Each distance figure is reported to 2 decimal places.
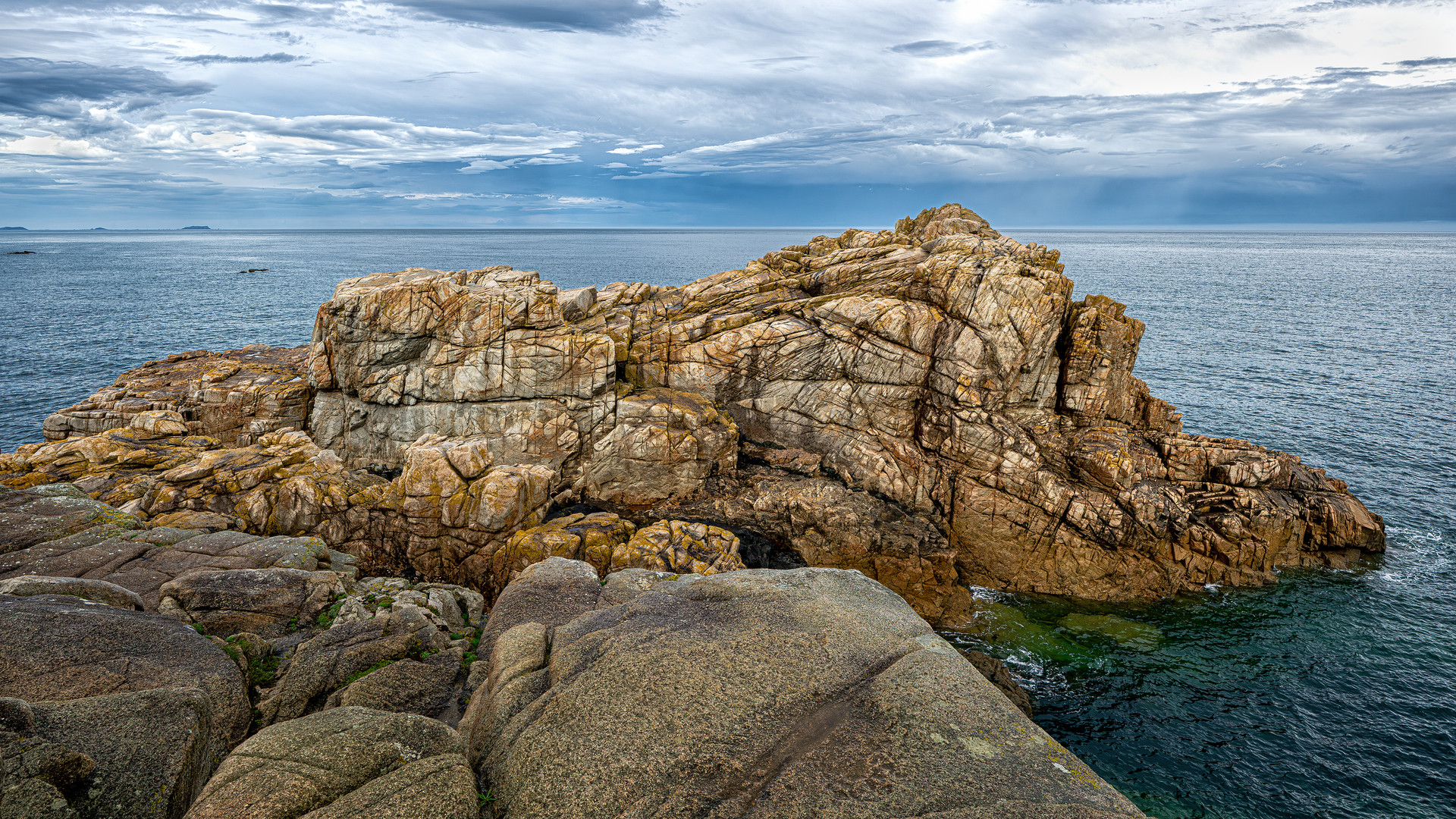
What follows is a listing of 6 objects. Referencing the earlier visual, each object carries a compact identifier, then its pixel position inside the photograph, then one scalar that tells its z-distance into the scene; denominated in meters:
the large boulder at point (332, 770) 10.34
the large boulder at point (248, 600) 21.17
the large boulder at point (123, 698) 10.88
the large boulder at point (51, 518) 24.45
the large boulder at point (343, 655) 17.17
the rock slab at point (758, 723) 10.98
